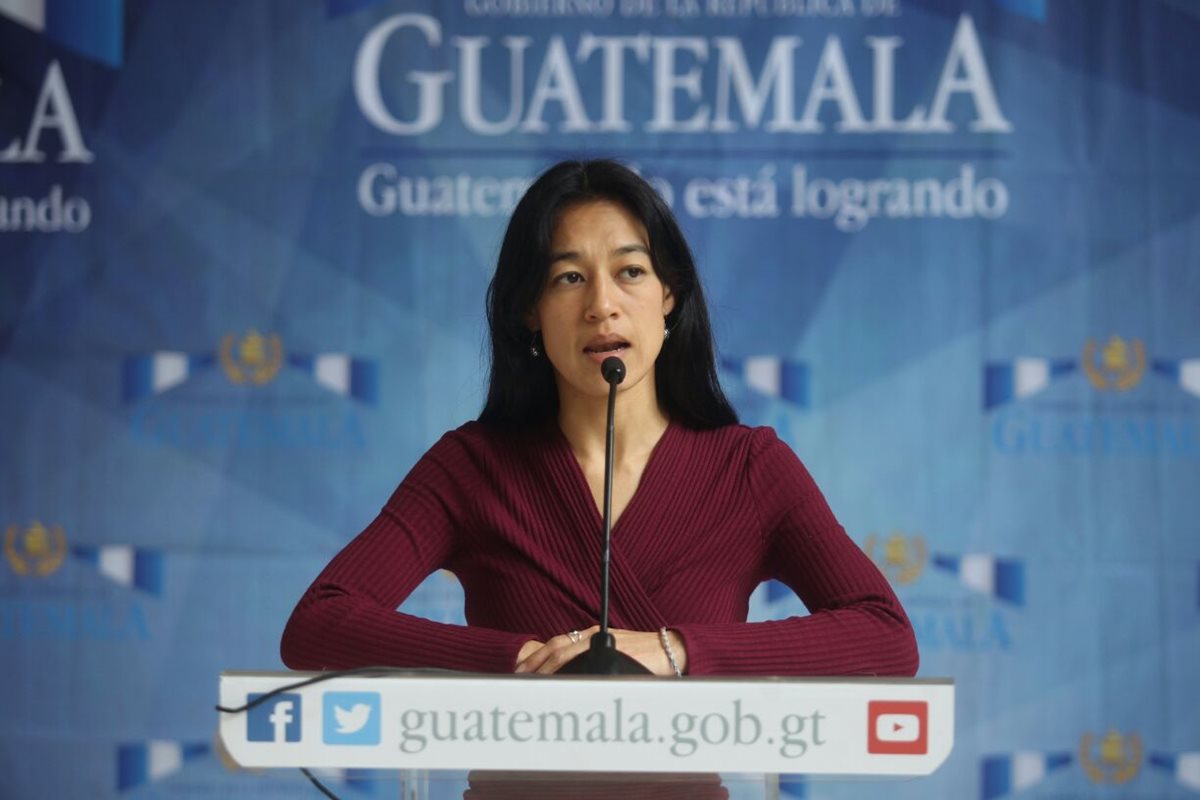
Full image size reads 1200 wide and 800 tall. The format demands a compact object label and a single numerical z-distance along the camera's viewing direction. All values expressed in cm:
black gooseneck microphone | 580
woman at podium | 607
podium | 569
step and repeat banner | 752
